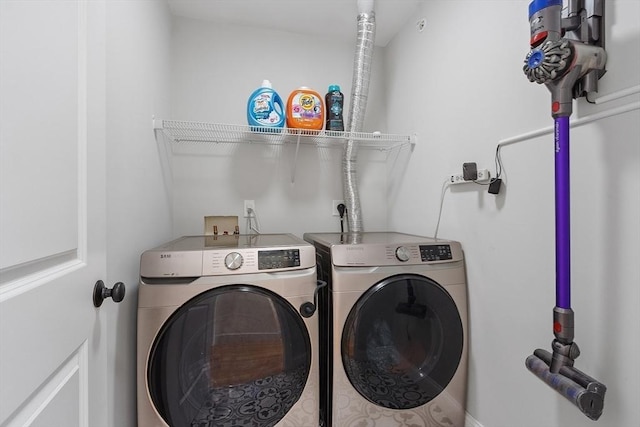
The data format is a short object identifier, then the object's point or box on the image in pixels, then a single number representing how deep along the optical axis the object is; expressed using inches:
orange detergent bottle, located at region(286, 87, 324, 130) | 66.2
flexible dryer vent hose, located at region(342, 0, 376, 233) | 68.9
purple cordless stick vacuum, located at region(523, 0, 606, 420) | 32.0
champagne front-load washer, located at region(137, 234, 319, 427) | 43.1
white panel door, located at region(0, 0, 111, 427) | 18.2
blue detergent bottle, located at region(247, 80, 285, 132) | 64.2
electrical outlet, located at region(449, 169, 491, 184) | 49.6
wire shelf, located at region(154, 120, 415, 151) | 65.9
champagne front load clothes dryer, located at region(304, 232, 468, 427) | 49.8
